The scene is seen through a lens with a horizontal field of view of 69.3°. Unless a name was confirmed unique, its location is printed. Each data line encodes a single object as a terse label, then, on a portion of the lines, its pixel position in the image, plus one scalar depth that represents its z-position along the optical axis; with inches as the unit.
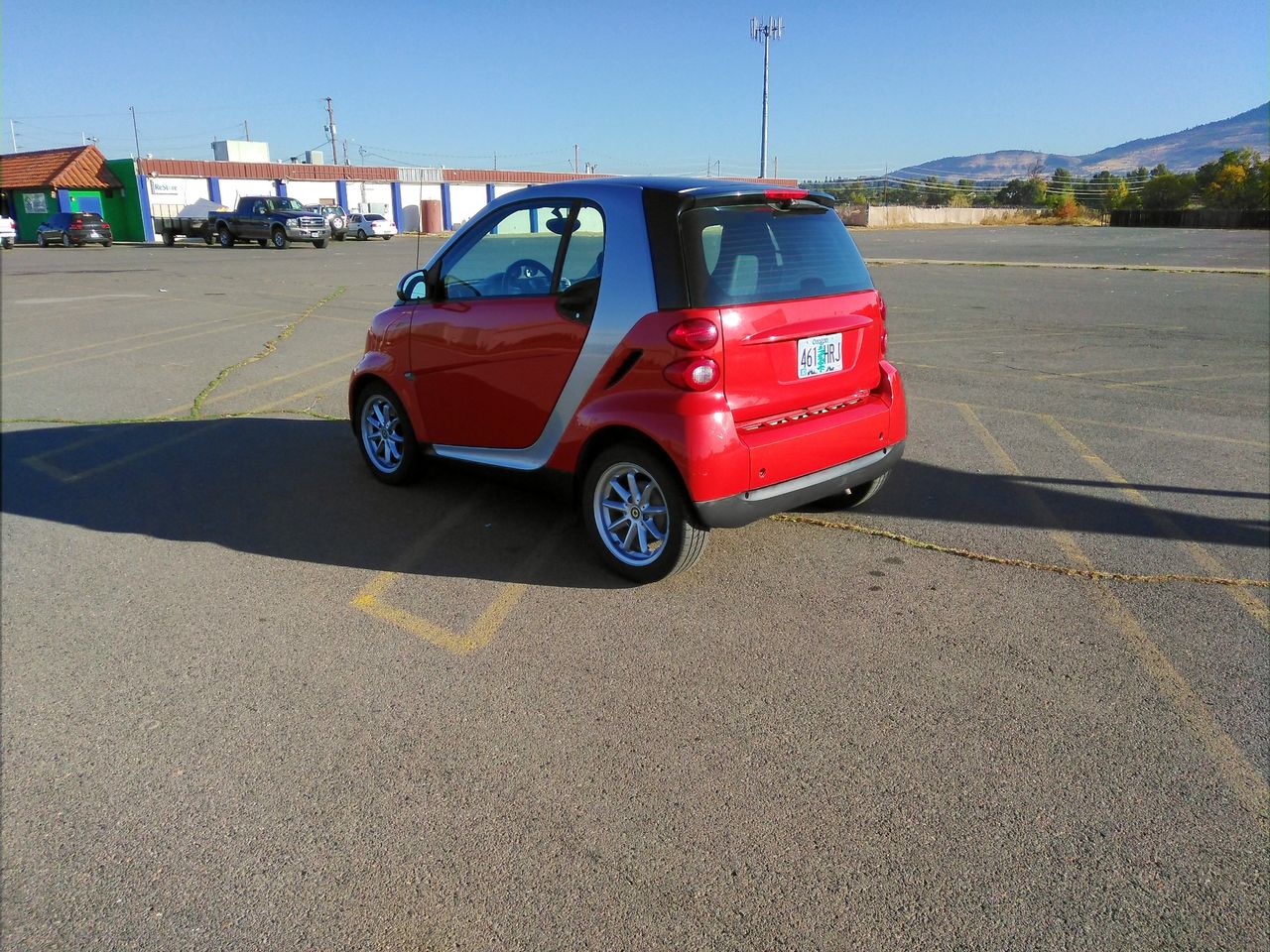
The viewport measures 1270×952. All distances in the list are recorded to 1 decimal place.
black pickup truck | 1462.8
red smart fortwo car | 158.1
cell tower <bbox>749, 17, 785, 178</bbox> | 2775.6
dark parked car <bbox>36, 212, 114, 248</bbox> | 1296.8
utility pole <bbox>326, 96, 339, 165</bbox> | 3740.2
